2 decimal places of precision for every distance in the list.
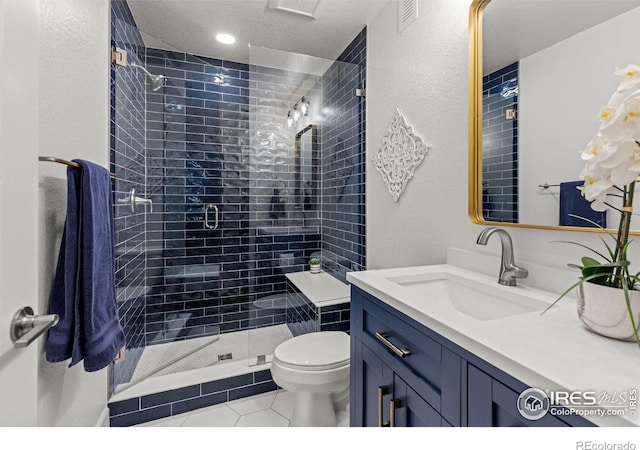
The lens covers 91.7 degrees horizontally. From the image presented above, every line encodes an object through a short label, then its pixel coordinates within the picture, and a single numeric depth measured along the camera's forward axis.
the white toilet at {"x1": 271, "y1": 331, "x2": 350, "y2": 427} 1.54
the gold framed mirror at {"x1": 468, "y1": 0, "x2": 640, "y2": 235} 0.90
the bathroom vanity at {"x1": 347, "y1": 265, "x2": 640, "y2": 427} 0.55
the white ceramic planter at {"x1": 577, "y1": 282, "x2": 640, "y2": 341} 0.63
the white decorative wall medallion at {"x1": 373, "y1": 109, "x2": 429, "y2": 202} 1.63
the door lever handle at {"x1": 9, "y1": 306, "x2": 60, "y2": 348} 0.60
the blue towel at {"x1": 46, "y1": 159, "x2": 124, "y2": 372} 1.08
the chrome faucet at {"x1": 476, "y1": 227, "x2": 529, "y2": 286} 1.07
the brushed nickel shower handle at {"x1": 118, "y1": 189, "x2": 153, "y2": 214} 1.97
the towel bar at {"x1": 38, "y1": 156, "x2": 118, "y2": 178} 0.95
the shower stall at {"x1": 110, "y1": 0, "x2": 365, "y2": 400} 2.21
